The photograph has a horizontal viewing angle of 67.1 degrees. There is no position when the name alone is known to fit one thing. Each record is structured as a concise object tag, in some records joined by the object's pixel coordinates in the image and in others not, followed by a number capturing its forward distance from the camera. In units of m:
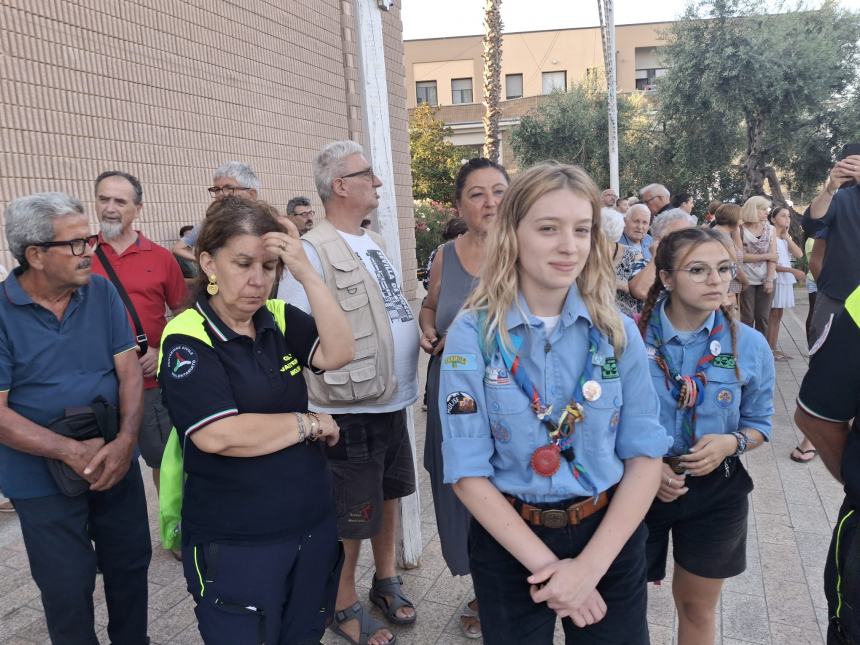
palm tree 17.69
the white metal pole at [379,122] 3.15
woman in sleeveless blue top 2.84
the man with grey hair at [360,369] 2.75
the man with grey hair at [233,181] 4.51
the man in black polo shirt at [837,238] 4.34
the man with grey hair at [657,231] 3.54
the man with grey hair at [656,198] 8.12
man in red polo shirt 3.53
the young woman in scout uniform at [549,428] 1.73
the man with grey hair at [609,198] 10.36
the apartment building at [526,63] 36.94
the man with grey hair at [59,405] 2.33
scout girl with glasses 2.21
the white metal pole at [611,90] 15.42
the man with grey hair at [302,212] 6.01
